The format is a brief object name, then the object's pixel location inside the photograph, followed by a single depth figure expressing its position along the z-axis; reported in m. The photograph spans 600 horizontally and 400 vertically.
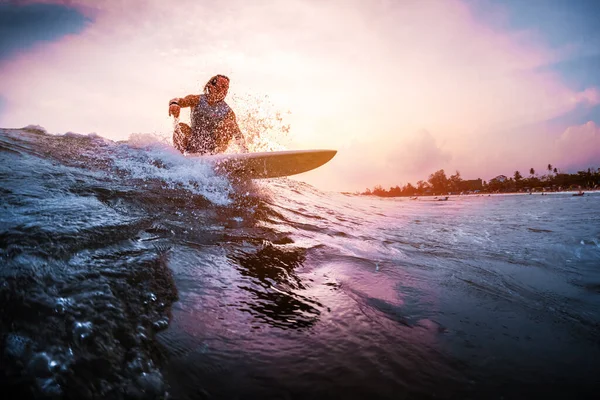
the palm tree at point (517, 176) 129.75
